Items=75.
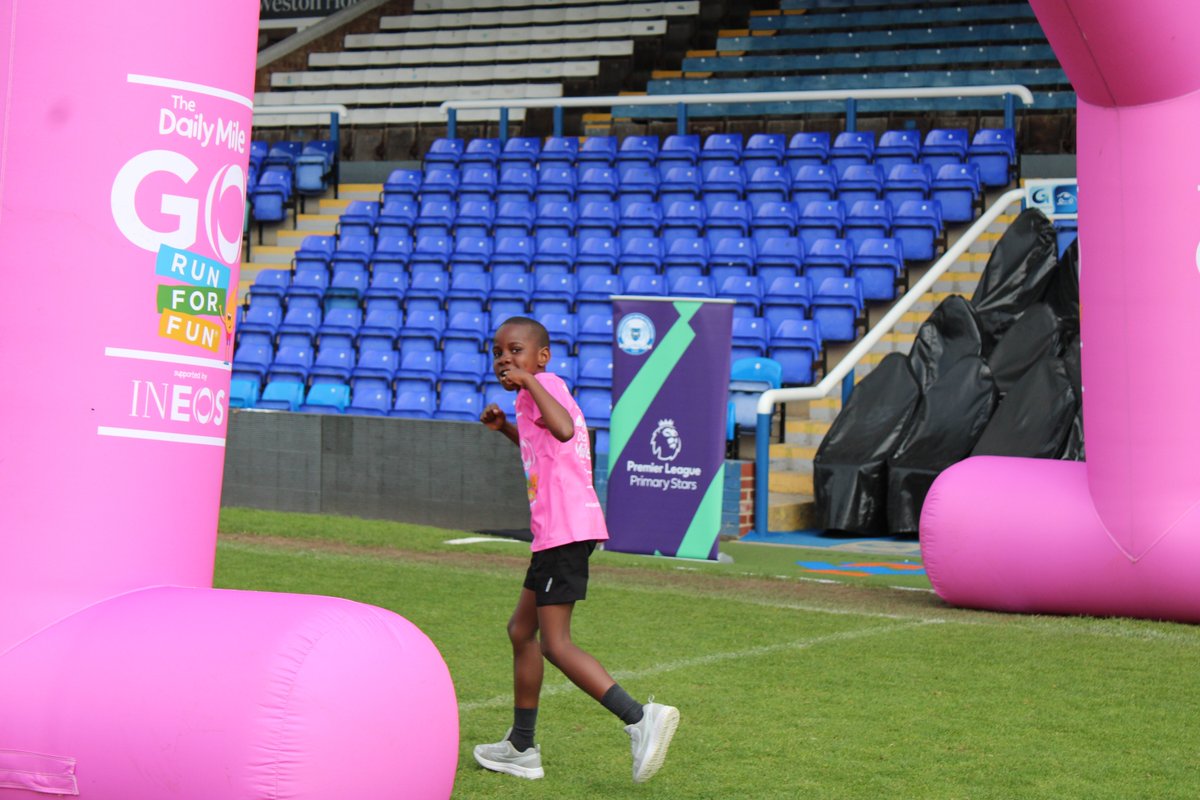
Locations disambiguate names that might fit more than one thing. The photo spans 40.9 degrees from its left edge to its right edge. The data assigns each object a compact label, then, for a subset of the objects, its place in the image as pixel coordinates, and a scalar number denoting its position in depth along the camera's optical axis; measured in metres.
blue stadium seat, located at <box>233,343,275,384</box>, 16.58
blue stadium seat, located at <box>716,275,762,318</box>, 15.21
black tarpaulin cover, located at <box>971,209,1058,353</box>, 14.88
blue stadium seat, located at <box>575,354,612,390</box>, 14.77
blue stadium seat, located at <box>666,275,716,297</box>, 15.35
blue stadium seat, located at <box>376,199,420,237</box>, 18.34
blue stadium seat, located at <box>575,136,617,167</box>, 18.66
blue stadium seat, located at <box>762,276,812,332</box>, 15.08
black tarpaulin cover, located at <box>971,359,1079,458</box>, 12.78
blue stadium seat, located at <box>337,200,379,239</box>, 18.64
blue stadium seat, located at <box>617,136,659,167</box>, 18.44
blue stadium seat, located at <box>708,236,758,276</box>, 15.77
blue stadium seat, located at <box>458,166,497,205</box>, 18.58
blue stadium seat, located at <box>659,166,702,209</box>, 17.42
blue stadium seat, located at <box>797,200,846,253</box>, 16.11
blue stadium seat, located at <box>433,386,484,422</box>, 15.04
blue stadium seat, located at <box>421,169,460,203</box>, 18.84
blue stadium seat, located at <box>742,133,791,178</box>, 17.77
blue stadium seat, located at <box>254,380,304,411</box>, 15.91
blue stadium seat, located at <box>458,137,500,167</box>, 19.45
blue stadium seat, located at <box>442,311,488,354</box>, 15.99
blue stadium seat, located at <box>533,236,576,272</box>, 16.69
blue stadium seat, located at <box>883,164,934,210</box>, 16.55
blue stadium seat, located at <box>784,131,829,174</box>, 17.55
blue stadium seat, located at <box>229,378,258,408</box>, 15.99
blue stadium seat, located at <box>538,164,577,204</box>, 18.14
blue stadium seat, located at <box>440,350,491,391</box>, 15.38
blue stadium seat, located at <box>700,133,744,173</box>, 17.94
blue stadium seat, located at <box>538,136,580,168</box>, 18.94
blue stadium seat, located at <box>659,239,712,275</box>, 15.86
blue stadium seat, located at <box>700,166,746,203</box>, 17.14
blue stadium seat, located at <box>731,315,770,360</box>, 14.58
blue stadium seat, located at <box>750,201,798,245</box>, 16.22
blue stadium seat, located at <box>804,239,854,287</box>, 15.58
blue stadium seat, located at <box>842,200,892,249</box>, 15.98
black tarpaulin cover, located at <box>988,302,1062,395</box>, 13.77
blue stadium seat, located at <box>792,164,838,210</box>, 16.83
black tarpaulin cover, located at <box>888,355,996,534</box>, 12.88
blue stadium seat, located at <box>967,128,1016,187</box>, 16.95
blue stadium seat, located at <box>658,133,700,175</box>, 18.09
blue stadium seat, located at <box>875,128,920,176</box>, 17.31
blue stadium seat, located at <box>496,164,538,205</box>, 18.34
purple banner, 11.60
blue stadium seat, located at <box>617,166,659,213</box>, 17.66
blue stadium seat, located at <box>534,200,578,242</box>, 17.39
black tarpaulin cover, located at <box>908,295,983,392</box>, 14.14
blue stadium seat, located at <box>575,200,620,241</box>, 17.12
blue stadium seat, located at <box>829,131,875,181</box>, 17.39
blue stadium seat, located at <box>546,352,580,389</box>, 14.96
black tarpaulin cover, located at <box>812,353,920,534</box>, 13.06
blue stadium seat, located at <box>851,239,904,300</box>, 15.49
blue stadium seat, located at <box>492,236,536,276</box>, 16.92
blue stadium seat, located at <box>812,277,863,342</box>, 15.05
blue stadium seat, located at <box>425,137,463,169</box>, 19.80
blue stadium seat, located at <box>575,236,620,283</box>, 16.41
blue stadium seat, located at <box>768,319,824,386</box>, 14.41
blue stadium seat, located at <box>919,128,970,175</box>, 17.20
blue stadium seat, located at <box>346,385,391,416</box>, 15.52
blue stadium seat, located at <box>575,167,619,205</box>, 17.91
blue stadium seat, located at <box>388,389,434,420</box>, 15.29
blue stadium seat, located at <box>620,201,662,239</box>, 16.86
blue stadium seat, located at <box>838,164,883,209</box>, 16.61
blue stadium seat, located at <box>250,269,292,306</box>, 17.88
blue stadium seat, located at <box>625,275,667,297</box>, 15.53
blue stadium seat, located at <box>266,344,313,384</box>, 16.44
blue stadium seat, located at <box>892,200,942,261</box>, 16.03
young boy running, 5.09
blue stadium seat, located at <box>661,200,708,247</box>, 16.66
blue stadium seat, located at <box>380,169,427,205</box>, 19.16
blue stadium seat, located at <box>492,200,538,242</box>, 17.62
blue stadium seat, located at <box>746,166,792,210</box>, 16.98
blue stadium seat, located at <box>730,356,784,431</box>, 13.87
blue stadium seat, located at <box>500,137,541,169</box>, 19.20
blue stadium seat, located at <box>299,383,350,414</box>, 15.73
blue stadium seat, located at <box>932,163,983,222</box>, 16.45
